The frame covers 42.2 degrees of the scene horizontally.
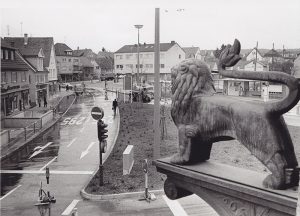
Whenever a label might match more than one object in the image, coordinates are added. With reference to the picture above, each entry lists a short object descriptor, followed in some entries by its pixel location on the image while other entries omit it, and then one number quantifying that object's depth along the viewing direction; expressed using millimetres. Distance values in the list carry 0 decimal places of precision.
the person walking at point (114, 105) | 38281
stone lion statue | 4152
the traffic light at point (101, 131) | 15031
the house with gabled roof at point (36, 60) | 51594
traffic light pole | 15711
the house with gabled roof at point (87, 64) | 111250
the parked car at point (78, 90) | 63406
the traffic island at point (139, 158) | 15219
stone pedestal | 4095
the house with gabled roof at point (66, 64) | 101438
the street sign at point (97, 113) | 15758
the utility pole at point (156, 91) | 13516
